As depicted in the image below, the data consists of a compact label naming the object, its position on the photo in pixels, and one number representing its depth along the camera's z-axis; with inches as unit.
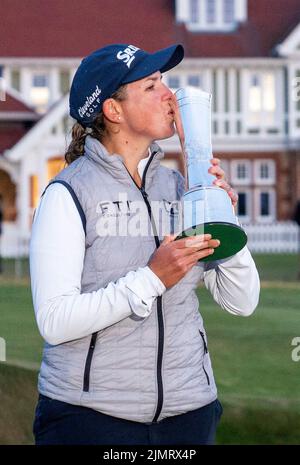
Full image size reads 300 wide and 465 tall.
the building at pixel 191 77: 1301.7
